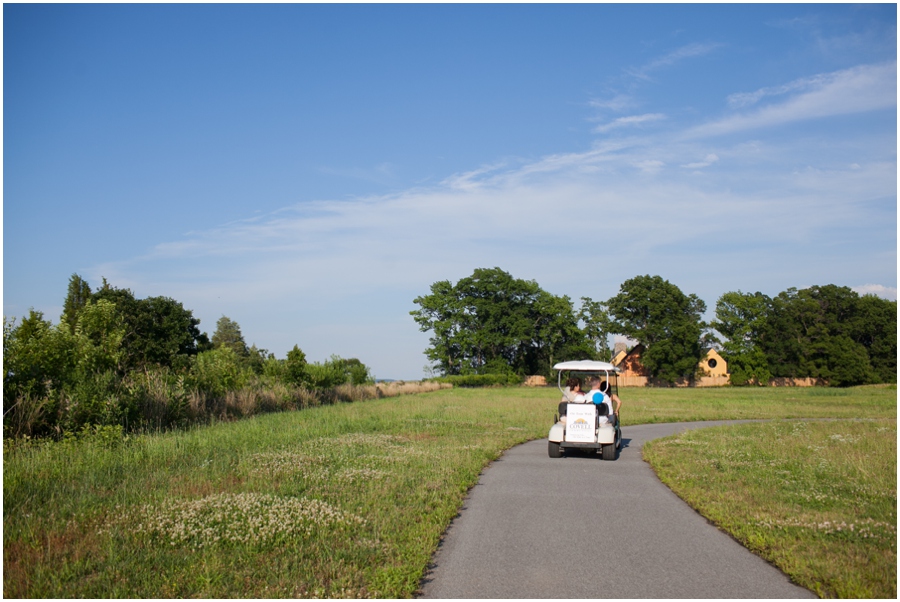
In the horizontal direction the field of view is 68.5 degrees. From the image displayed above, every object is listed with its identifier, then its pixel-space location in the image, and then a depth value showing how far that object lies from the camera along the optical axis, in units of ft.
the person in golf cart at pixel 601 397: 48.47
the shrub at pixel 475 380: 243.81
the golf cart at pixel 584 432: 47.42
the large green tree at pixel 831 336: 251.07
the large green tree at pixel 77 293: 211.41
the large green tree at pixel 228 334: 314.76
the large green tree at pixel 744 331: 260.62
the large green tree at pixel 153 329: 172.96
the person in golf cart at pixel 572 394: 49.37
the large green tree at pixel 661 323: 247.29
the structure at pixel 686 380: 261.65
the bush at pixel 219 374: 88.28
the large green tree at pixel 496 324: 266.57
